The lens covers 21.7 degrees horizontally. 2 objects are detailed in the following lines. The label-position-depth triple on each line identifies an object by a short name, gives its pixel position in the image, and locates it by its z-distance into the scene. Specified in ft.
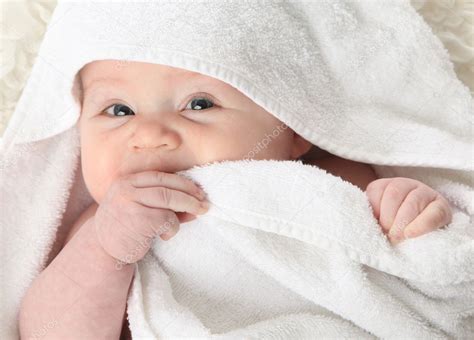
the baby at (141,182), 1.90
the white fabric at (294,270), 1.88
